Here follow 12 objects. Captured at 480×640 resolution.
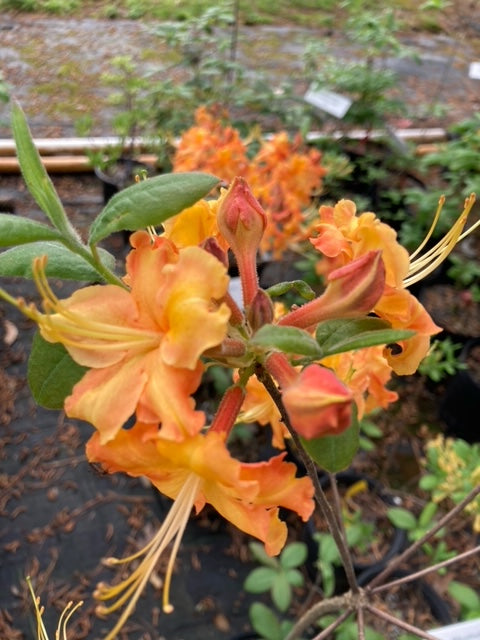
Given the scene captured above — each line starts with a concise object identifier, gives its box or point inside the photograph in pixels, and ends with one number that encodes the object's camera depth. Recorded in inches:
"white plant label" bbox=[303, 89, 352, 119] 30.5
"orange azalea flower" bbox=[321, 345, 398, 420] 7.7
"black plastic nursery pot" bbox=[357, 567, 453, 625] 20.4
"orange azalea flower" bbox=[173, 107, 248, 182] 22.9
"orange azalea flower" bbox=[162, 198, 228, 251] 5.6
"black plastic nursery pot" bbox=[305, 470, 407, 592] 21.7
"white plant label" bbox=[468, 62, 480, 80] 33.3
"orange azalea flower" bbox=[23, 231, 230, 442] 4.4
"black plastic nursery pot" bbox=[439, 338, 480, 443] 27.7
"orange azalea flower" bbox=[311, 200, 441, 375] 5.3
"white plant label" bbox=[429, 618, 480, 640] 9.5
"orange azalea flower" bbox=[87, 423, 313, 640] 4.5
